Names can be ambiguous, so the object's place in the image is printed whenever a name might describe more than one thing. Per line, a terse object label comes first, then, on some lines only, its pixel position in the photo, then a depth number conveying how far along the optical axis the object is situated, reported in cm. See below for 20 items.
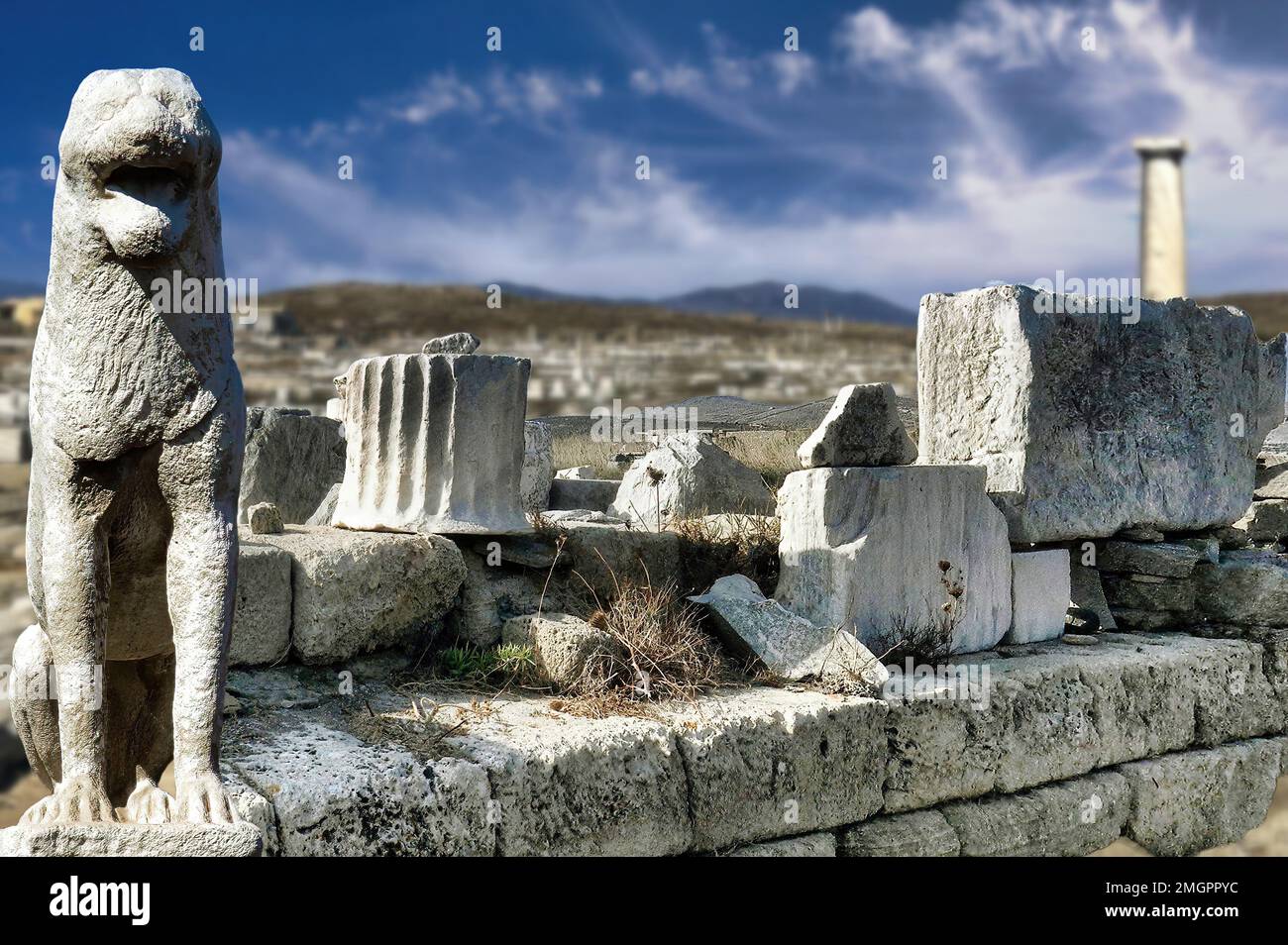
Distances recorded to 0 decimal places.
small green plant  485
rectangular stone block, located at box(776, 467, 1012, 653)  550
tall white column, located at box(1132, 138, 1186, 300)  3105
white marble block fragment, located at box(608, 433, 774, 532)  763
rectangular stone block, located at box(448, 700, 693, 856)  396
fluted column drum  530
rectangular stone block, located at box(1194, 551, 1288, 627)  650
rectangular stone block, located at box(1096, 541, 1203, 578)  650
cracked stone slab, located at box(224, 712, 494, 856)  350
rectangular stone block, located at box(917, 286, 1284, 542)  612
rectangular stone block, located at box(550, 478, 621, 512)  833
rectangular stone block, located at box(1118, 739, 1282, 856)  575
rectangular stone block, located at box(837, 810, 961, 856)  479
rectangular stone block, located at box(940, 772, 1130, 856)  511
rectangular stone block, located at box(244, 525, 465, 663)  457
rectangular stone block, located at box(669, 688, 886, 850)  439
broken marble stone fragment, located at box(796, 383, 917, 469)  557
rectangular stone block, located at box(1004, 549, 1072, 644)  611
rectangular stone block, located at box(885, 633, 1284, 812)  503
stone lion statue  283
